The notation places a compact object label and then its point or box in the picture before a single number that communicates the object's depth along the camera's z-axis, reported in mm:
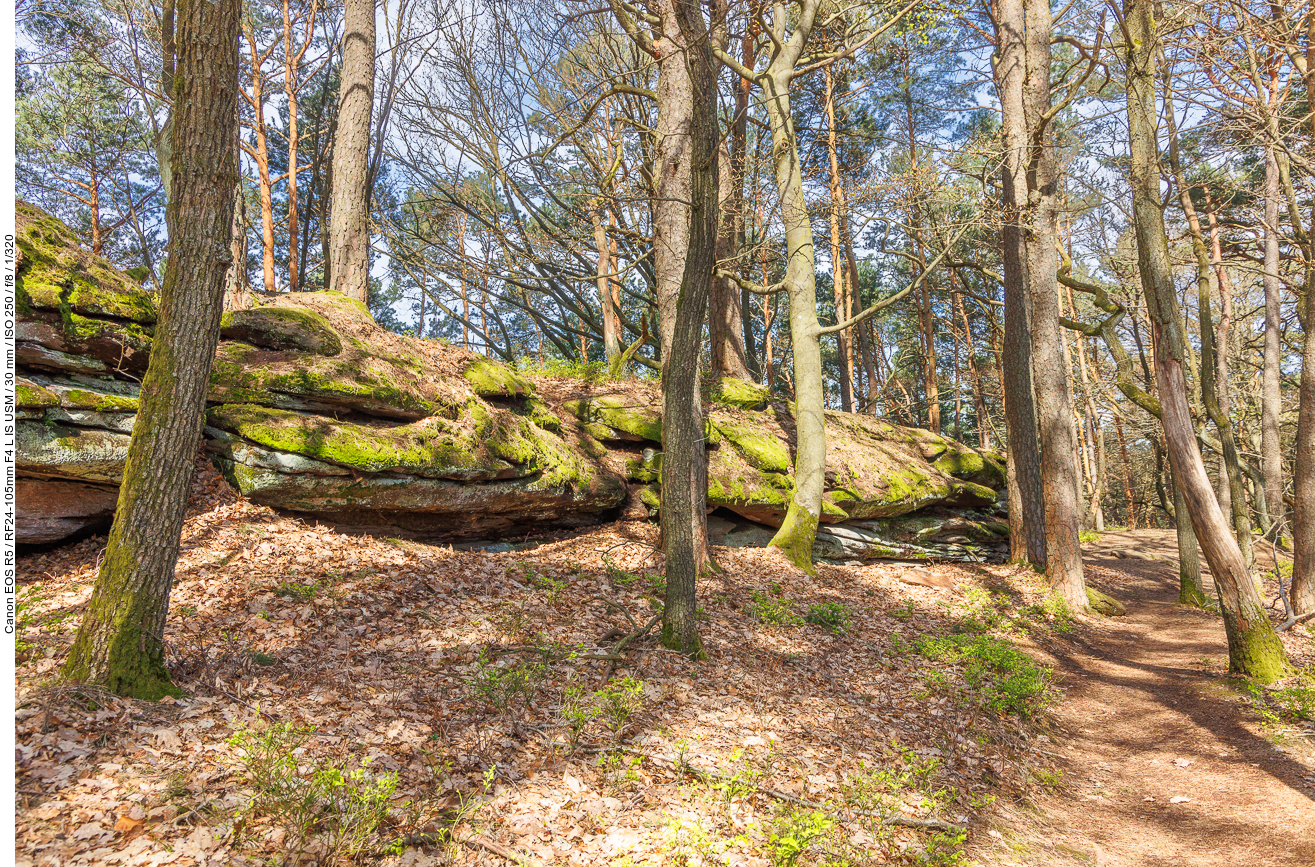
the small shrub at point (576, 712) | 4125
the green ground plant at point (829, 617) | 7707
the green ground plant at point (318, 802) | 2852
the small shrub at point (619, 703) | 4350
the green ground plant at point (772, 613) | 7387
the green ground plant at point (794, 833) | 3254
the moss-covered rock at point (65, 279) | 5723
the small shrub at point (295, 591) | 5466
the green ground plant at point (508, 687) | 4332
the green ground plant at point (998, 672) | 6098
